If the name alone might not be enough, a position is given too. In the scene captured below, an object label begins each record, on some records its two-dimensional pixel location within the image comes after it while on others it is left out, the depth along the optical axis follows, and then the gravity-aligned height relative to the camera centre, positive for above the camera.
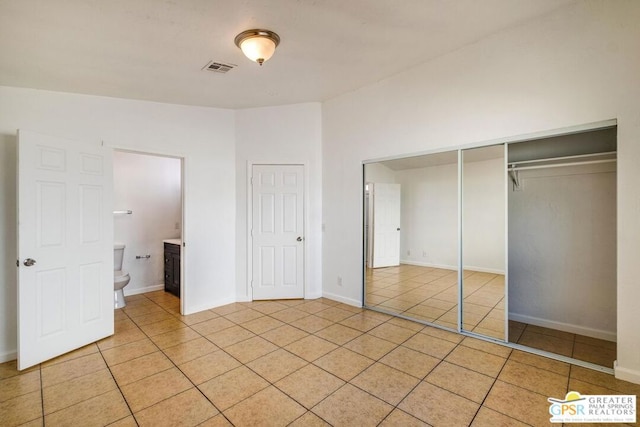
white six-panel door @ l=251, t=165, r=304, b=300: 4.40 -0.28
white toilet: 4.04 -0.86
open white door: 2.59 -0.30
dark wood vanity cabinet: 4.62 -0.87
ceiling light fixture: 2.43 +1.41
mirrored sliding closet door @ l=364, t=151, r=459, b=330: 3.37 -0.30
